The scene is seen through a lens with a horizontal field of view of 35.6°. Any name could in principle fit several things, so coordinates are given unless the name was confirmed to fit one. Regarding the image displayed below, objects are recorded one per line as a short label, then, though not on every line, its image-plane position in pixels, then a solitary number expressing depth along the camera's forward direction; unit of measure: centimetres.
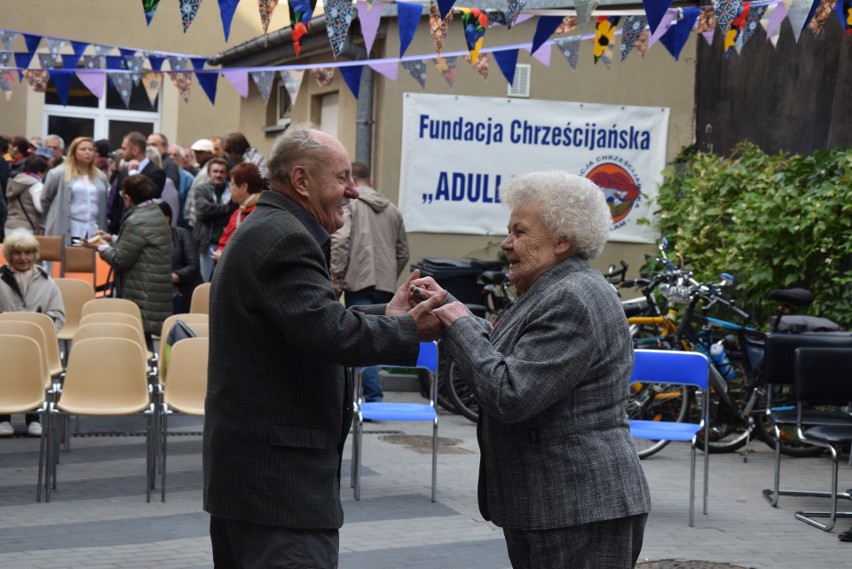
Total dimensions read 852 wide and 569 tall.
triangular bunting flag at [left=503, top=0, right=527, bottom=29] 787
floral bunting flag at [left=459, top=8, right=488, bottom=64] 993
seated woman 1007
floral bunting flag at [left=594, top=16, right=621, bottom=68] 1013
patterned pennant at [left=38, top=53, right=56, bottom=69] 1428
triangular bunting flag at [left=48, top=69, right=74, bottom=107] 1347
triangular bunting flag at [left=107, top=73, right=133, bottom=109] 1385
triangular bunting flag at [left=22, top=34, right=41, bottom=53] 1357
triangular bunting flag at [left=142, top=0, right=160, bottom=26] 733
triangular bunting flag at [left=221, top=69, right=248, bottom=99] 1245
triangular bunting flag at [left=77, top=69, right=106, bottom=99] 1334
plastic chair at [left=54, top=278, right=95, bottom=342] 1208
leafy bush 1048
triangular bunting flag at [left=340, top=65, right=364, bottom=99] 1188
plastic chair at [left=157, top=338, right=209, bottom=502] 834
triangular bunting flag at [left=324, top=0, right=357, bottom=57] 766
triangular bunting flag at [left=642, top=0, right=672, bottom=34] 755
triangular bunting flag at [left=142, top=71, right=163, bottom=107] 1402
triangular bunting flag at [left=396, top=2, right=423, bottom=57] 968
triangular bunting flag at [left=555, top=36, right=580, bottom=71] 1154
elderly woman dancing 371
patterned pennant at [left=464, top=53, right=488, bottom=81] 1175
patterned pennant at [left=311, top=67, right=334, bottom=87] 1290
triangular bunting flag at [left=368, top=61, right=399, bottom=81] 1211
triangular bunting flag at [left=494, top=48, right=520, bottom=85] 1123
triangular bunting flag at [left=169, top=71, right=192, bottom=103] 1384
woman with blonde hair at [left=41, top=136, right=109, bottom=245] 1438
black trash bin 1206
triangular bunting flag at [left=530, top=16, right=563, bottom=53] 976
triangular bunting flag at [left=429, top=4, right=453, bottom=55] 1020
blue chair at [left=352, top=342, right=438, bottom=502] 835
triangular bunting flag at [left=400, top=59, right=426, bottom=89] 1183
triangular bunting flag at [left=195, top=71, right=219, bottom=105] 1331
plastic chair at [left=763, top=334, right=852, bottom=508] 912
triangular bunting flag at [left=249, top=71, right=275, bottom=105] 1252
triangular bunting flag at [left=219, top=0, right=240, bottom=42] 786
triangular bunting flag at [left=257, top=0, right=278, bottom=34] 804
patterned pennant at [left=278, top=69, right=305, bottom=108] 1252
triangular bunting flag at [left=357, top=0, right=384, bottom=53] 902
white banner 1350
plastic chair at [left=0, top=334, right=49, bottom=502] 834
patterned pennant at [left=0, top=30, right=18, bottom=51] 1356
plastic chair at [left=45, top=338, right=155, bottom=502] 837
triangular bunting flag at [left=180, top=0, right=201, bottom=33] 735
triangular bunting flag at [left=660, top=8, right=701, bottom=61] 999
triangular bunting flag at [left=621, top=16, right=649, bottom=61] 997
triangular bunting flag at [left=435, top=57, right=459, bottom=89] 1236
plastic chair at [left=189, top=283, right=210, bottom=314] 1135
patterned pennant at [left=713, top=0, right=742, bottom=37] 802
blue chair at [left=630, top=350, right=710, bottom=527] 824
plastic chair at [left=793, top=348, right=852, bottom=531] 844
